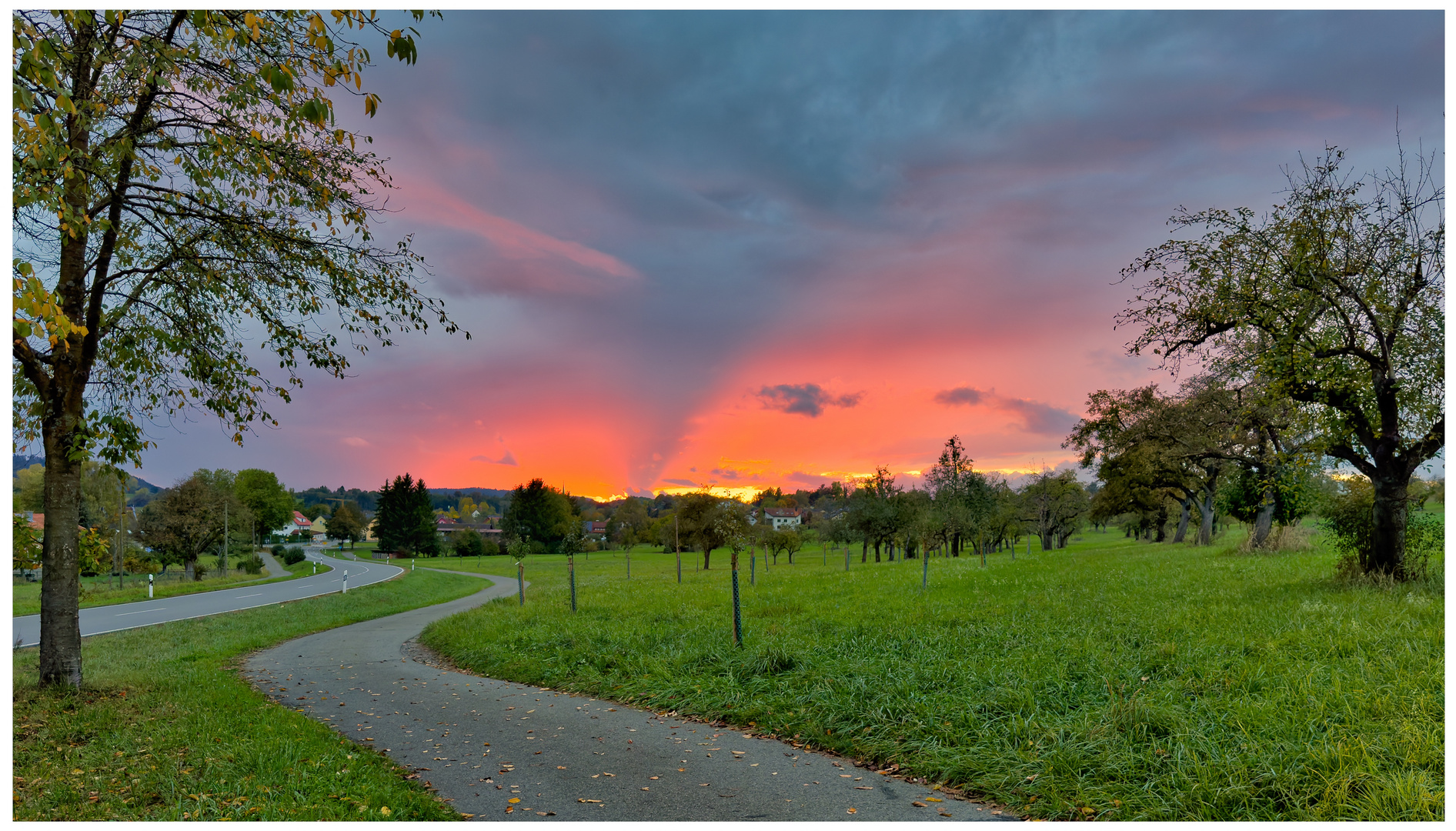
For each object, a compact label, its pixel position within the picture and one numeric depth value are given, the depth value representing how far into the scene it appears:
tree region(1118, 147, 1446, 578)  12.82
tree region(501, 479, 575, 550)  99.94
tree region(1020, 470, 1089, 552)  68.00
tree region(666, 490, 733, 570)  47.34
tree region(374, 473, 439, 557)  93.56
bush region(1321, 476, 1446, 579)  13.48
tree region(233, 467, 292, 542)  80.69
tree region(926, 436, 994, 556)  51.16
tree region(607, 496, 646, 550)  86.75
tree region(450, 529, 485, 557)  95.12
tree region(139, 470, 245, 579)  43.38
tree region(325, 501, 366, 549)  116.00
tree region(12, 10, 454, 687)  7.10
